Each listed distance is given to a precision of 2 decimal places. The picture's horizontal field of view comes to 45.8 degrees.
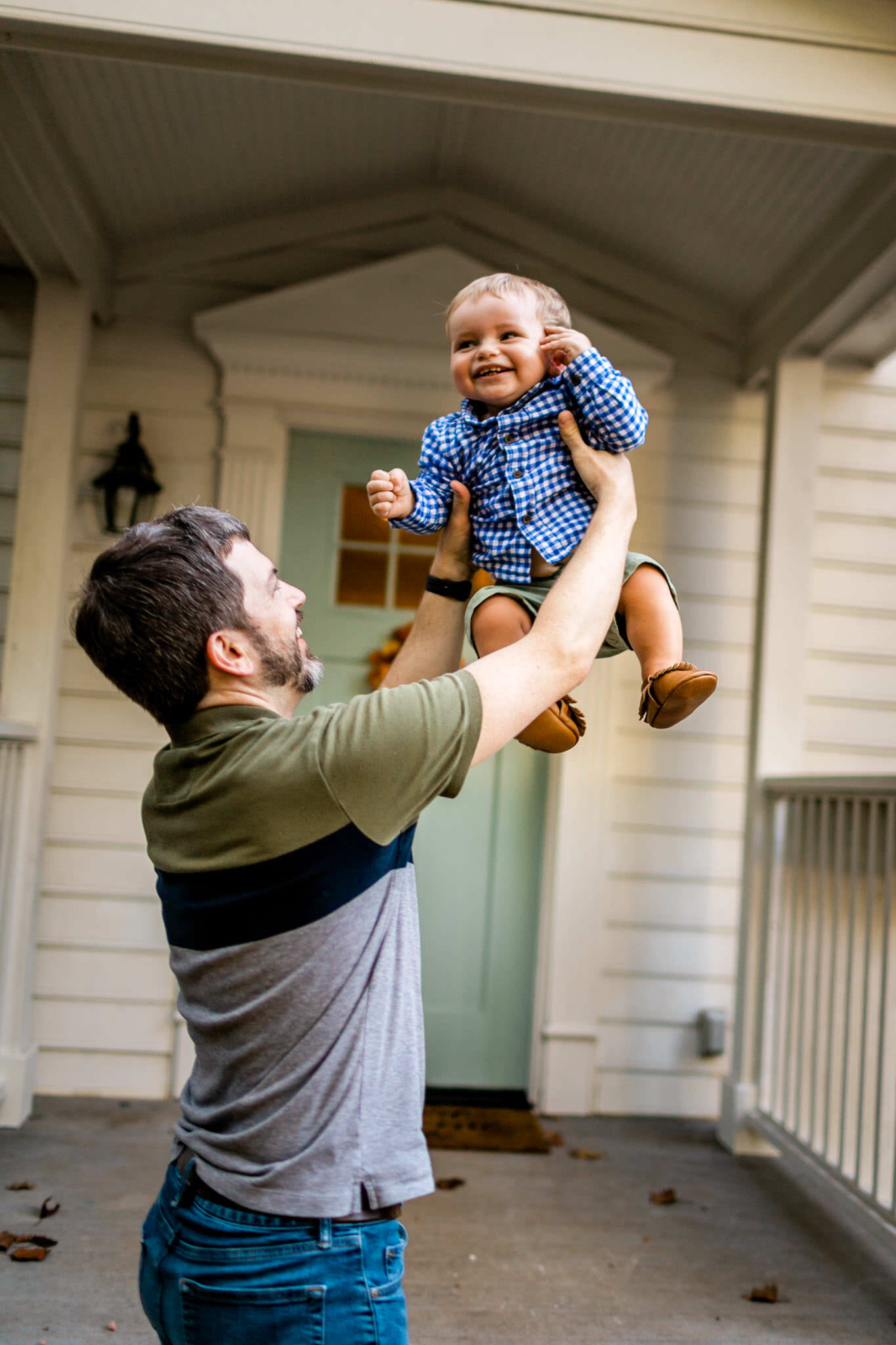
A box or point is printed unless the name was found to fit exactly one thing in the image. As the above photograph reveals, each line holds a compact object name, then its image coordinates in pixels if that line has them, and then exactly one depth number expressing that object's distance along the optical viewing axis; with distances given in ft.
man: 3.40
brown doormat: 11.39
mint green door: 13.00
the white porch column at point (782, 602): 12.30
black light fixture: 12.10
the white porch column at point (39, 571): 11.49
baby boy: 4.53
